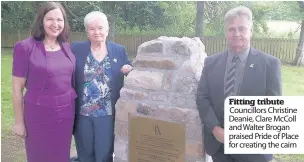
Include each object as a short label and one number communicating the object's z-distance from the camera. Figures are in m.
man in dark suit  2.34
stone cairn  2.95
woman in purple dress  2.92
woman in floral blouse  3.07
